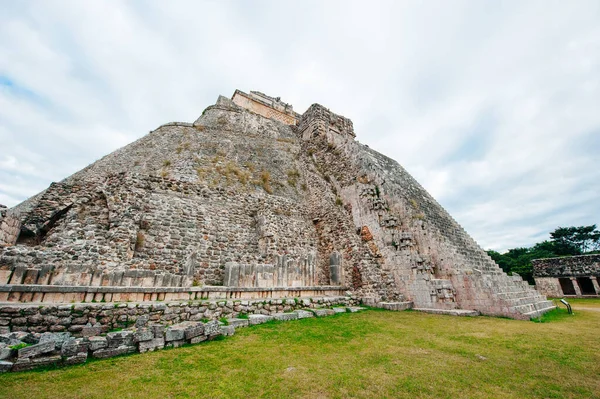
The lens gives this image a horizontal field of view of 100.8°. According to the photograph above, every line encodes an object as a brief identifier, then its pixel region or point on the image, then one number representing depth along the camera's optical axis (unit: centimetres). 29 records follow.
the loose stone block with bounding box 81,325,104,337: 498
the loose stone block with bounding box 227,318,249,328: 614
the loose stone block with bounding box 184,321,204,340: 492
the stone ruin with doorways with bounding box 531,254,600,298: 2177
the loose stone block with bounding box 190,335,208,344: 495
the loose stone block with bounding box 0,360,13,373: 343
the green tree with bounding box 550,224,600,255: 3956
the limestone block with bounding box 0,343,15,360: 356
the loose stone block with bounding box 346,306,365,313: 876
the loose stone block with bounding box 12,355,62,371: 349
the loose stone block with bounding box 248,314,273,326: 653
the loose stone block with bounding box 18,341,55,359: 357
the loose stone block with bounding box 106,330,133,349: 430
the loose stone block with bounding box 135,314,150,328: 560
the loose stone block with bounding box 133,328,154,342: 446
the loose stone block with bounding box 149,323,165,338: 472
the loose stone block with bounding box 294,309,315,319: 749
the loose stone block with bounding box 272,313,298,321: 705
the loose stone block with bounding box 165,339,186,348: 472
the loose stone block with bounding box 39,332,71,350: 390
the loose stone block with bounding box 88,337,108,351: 409
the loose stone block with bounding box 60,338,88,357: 385
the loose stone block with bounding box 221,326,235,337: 547
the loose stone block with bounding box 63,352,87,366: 378
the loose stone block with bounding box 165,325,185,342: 474
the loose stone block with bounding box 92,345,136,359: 407
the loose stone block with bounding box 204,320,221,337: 518
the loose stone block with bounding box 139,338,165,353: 443
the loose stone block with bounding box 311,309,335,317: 784
